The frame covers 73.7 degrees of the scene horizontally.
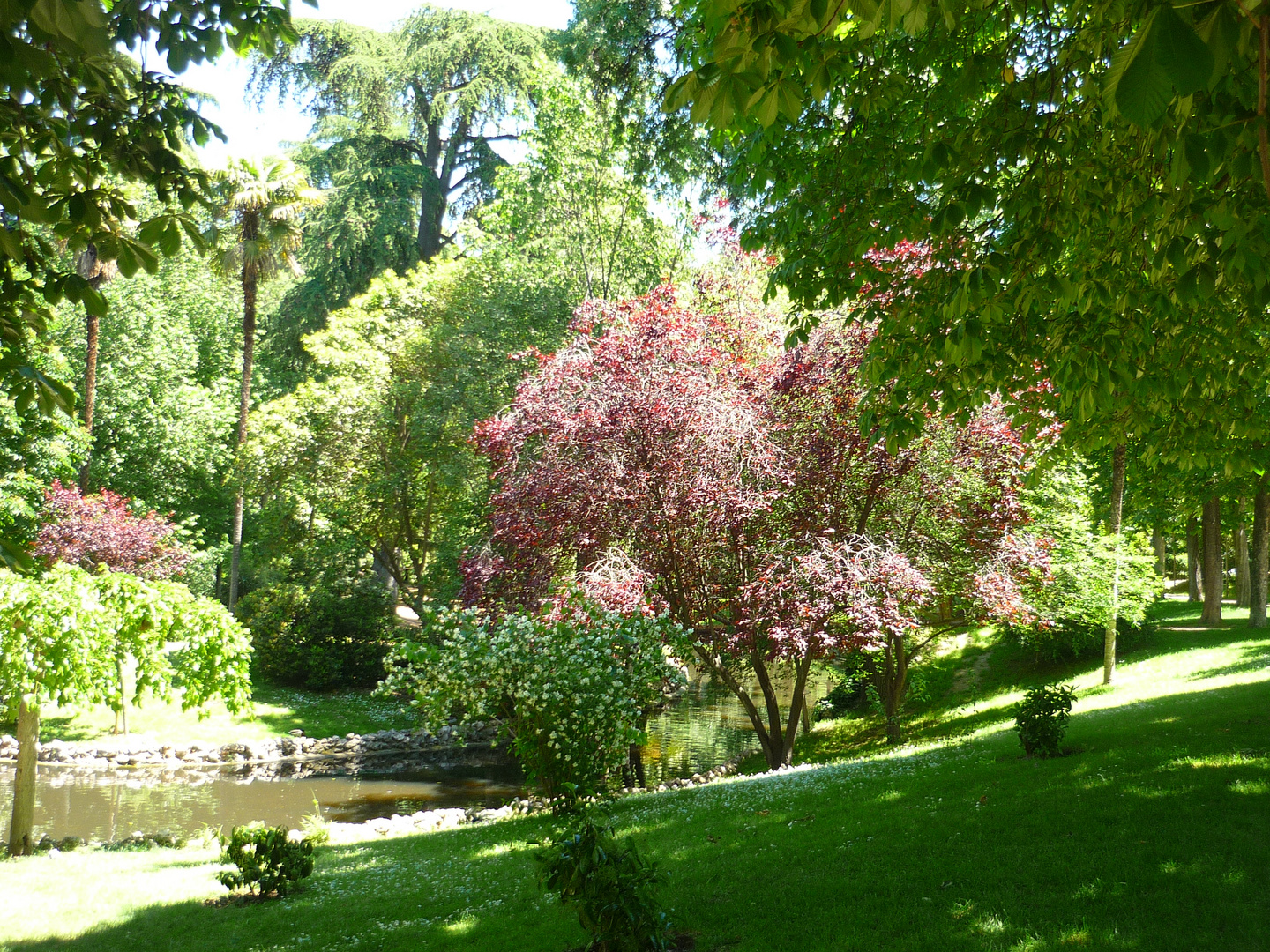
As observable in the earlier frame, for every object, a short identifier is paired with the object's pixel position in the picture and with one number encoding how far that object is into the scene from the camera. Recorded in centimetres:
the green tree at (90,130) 283
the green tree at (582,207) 2020
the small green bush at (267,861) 760
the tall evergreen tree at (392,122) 2822
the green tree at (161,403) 2627
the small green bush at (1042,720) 823
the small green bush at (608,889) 471
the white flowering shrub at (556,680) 1029
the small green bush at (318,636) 2434
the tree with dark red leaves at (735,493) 1169
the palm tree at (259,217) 2395
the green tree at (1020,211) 334
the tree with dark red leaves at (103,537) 1908
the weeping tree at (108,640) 864
